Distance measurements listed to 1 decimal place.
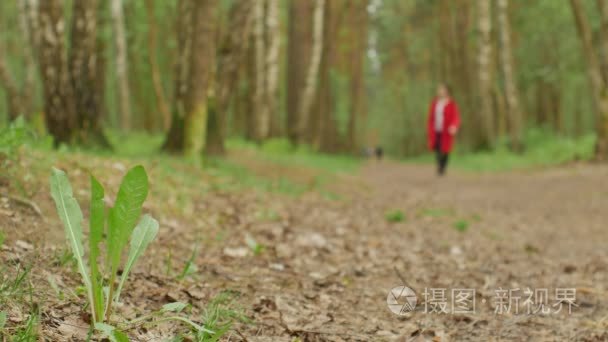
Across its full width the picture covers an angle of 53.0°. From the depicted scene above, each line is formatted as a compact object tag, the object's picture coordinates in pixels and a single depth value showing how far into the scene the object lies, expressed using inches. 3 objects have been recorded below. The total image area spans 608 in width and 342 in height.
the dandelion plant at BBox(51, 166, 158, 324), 82.0
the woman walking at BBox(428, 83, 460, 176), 506.9
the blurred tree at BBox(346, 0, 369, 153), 950.4
